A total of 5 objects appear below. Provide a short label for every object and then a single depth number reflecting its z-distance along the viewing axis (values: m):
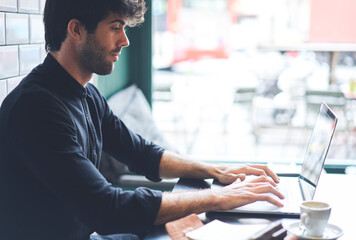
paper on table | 1.17
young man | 1.29
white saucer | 1.18
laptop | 1.41
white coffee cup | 1.17
